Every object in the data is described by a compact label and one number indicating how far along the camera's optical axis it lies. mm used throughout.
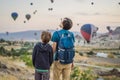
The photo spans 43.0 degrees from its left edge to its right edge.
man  2018
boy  1900
